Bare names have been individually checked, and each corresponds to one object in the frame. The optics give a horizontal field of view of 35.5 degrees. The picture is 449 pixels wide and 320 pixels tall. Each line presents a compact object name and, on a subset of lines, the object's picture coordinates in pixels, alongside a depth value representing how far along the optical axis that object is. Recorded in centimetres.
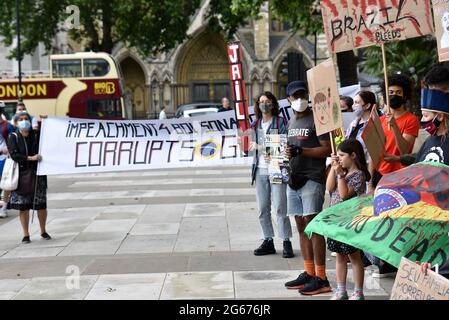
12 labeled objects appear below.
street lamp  2548
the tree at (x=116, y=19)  2991
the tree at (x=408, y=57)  2180
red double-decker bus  3091
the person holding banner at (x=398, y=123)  651
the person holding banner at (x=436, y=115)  473
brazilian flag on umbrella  438
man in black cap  663
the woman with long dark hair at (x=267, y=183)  784
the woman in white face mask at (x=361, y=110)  724
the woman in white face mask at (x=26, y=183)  938
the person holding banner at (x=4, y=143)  1196
